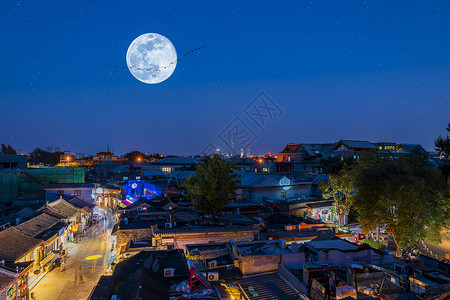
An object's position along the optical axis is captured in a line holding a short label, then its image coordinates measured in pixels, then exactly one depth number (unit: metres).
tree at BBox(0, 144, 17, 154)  70.18
